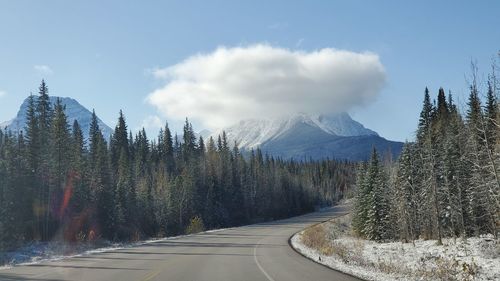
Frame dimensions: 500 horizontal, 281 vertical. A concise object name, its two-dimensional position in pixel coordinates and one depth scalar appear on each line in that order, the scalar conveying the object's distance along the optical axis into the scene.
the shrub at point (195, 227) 54.91
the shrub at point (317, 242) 27.01
